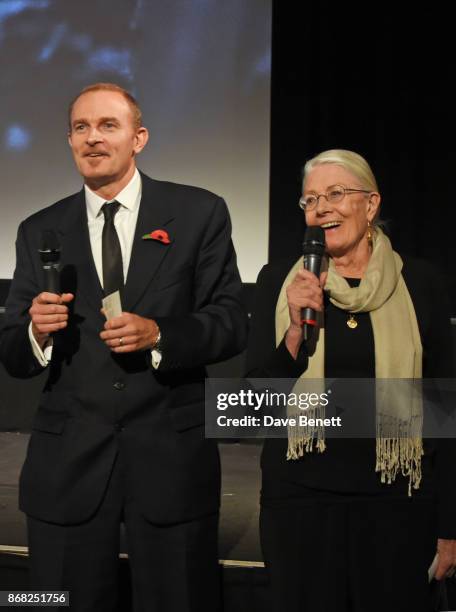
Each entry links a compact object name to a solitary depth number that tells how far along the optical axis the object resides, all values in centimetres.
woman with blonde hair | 163
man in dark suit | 164
